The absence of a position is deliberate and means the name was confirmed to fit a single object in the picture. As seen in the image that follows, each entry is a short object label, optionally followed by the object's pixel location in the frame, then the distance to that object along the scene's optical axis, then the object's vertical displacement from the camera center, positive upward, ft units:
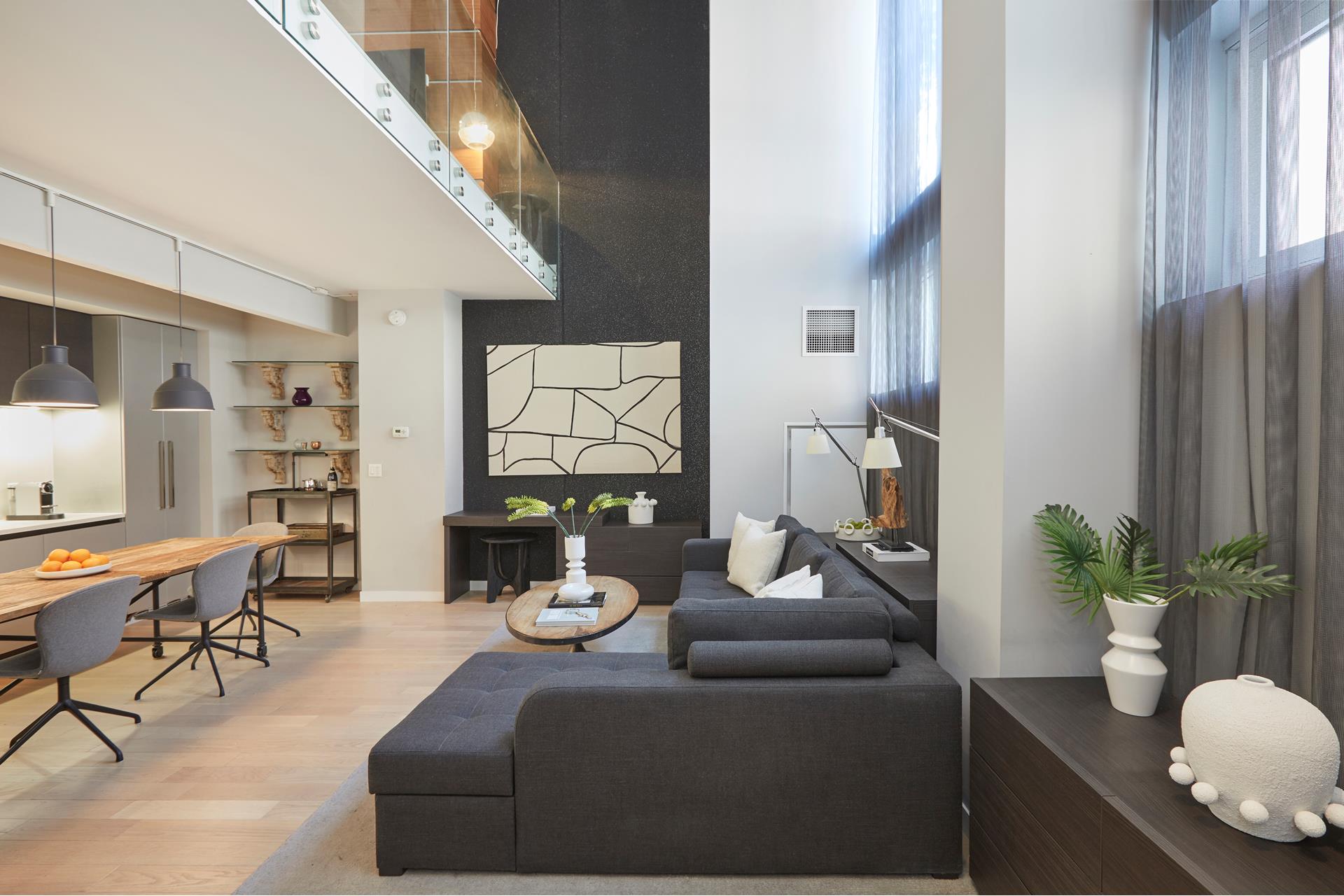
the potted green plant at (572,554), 12.34 -2.37
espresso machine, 15.67 -1.59
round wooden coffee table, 10.57 -3.23
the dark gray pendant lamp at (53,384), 10.71 +0.84
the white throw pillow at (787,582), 9.75 -2.28
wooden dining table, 9.23 -2.37
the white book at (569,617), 11.14 -3.19
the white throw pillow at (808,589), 9.07 -2.19
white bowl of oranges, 10.78 -2.19
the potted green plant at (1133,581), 5.13 -1.30
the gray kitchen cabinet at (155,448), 16.88 -0.37
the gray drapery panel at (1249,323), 4.71 +0.89
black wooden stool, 18.01 -3.70
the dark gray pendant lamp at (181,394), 13.47 +0.84
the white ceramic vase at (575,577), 12.32 -2.78
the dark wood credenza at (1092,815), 3.74 -2.46
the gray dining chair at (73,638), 8.90 -2.88
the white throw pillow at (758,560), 13.44 -2.67
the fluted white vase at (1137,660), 5.57 -1.97
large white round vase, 3.76 -1.96
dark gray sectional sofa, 6.47 -3.43
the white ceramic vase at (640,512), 18.24 -2.22
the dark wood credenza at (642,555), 17.57 -3.29
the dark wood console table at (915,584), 8.57 -2.27
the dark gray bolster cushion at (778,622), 7.20 -2.12
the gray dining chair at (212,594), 11.82 -2.97
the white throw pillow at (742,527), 14.80 -2.18
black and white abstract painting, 19.35 +0.72
